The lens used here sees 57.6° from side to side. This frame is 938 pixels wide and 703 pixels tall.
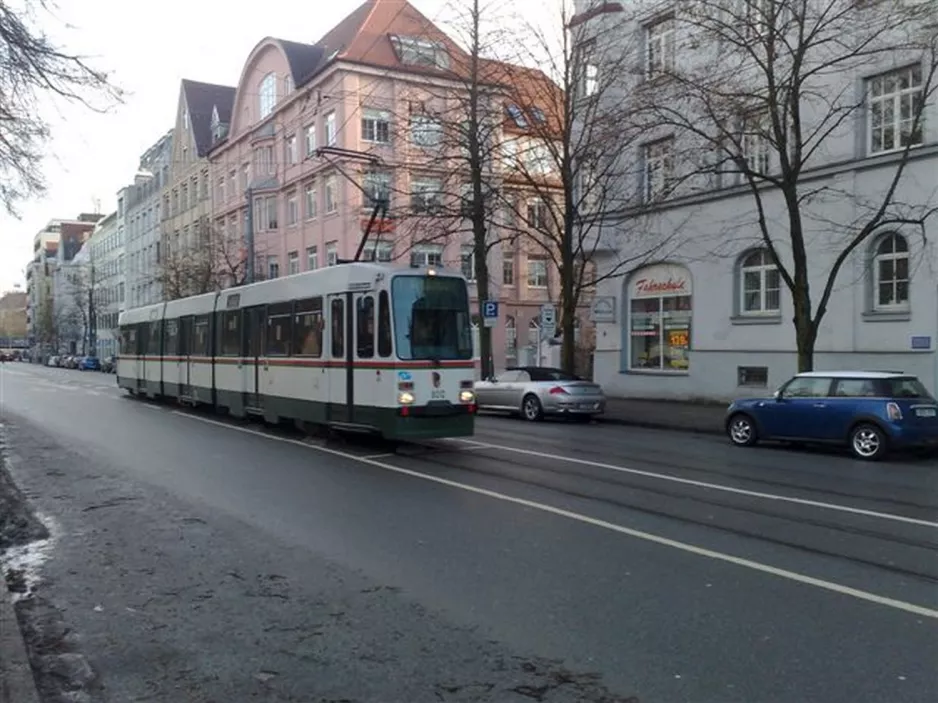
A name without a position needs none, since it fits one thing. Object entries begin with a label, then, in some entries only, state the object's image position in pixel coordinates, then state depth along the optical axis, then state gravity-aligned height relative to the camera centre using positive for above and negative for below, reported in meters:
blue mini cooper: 13.59 -1.05
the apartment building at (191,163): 61.59 +14.61
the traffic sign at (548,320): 23.67 +0.85
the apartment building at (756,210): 18.53 +3.67
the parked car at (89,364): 70.25 -0.92
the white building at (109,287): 88.28 +7.03
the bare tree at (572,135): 22.45 +5.81
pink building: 40.38 +10.20
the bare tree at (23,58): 9.59 +3.43
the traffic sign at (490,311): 23.41 +1.10
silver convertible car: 20.75 -1.09
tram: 13.36 +0.02
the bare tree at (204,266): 44.06 +4.71
